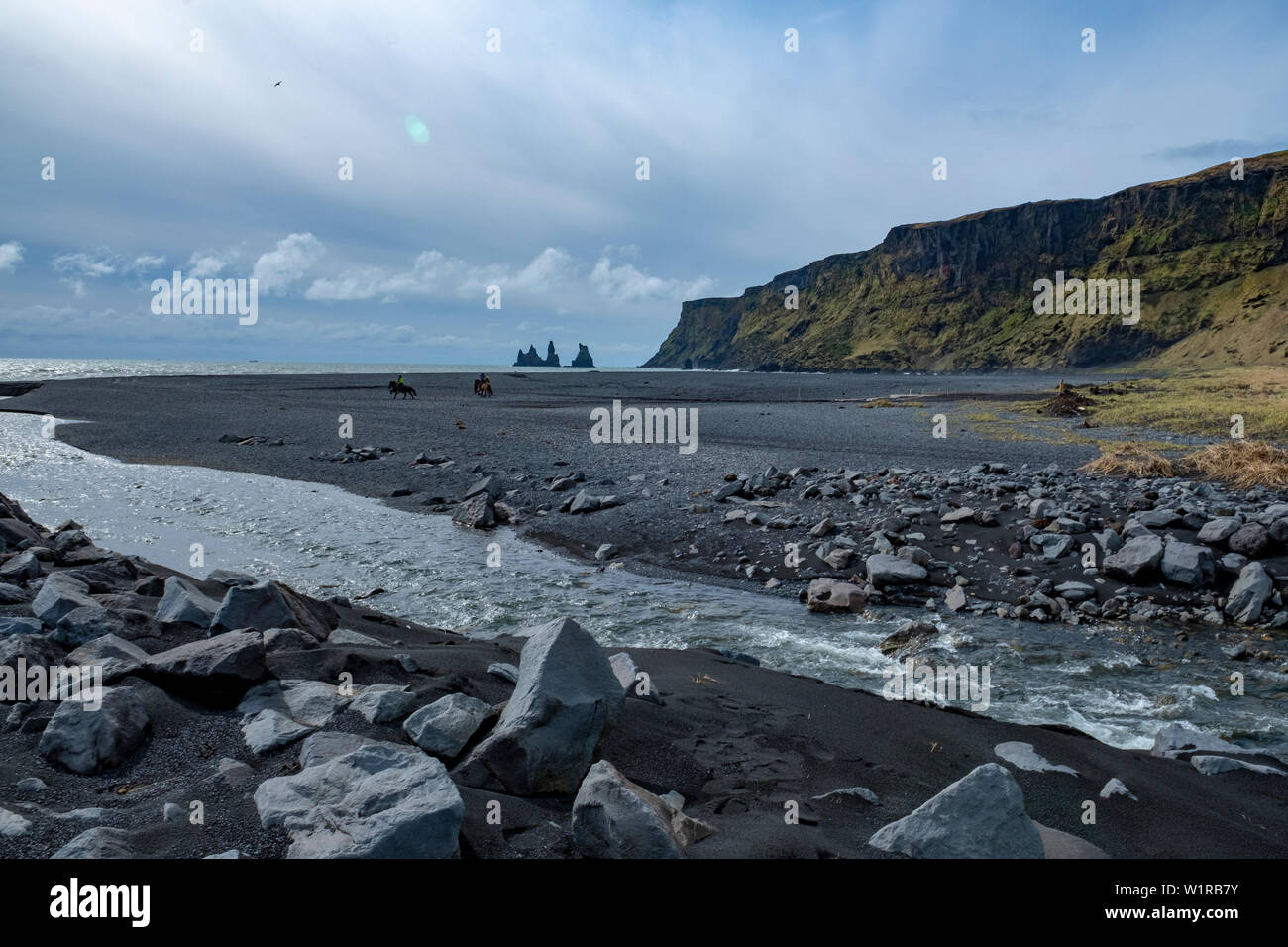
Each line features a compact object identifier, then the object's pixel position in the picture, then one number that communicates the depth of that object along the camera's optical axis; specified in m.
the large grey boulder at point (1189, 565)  8.83
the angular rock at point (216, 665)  4.32
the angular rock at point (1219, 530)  9.57
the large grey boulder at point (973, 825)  3.16
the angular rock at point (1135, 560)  9.02
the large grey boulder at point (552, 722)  3.62
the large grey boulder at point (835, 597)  9.00
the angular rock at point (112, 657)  4.33
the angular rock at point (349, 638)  6.06
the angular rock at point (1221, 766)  4.84
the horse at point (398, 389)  49.50
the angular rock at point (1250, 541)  9.23
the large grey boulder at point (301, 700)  4.18
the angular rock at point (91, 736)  3.59
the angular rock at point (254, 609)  5.58
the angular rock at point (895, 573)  9.47
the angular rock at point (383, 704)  4.19
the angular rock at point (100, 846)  2.76
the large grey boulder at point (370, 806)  2.81
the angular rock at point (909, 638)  7.68
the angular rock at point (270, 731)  3.81
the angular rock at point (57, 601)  5.37
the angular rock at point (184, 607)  5.83
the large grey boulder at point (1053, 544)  9.85
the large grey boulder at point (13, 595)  5.93
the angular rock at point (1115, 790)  4.31
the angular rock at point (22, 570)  6.69
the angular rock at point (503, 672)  5.49
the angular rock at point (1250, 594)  8.19
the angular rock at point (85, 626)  5.07
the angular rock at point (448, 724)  3.85
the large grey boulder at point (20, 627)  4.93
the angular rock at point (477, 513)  13.65
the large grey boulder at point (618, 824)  2.99
